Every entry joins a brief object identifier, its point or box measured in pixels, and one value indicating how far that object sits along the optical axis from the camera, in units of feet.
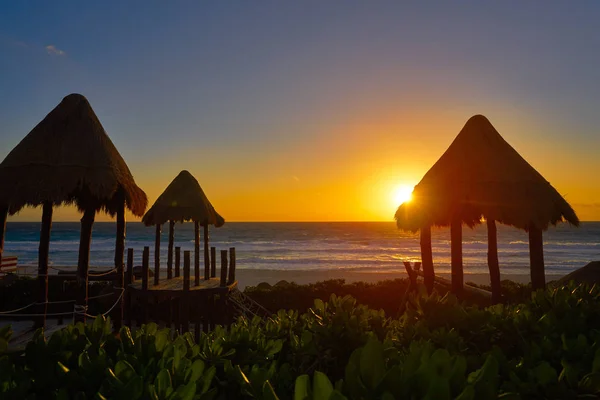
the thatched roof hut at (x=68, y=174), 28.55
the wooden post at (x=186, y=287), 37.73
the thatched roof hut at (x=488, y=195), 30.09
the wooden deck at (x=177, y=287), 39.06
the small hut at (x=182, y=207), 46.50
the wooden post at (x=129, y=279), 40.03
